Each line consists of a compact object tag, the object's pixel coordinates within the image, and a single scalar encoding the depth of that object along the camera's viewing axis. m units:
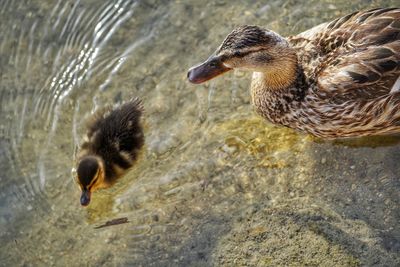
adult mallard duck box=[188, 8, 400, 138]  5.58
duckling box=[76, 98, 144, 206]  6.14
